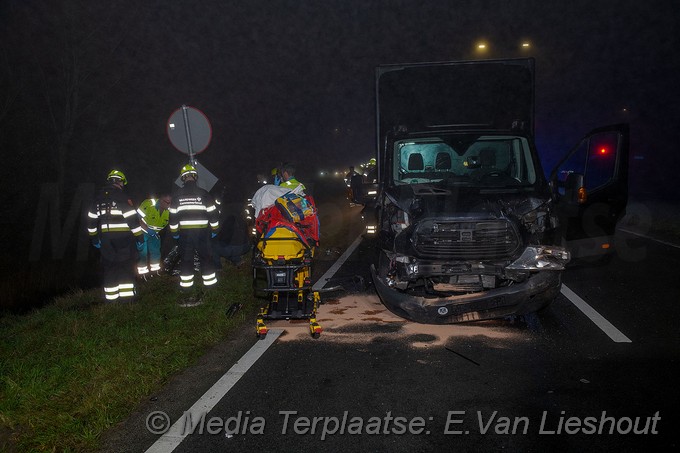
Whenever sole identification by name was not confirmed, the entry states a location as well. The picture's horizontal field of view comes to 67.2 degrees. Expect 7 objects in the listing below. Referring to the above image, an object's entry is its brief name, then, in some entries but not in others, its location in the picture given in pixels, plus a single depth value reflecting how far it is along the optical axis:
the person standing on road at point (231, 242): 9.43
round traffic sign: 7.77
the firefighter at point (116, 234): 7.09
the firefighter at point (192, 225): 7.15
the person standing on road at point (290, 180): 6.14
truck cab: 5.59
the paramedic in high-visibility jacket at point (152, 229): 8.90
